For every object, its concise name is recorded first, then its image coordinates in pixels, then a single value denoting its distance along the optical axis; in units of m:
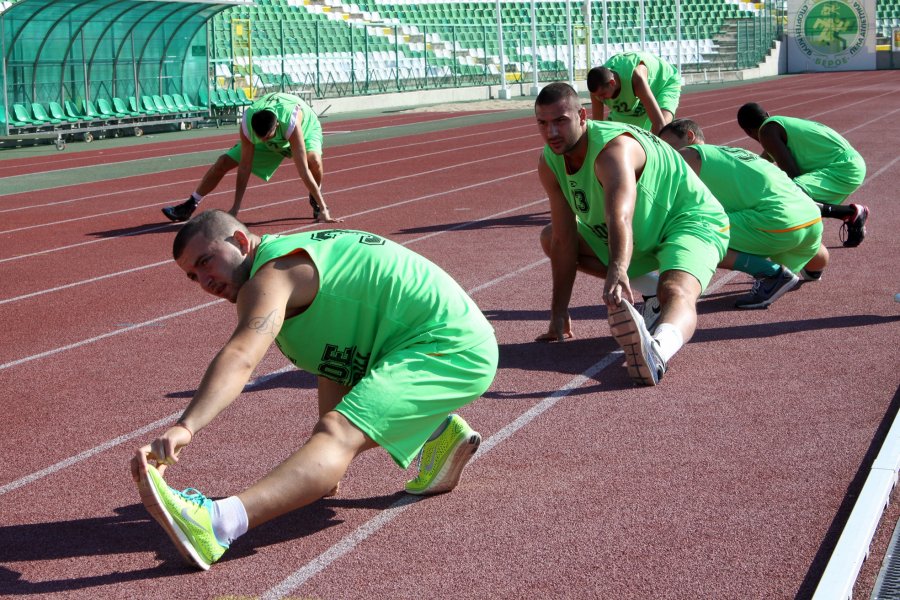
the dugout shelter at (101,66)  23.45
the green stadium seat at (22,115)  23.17
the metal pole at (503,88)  37.02
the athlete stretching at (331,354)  3.32
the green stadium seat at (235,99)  29.30
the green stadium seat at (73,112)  24.50
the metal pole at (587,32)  40.59
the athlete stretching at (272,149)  10.79
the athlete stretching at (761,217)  6.75
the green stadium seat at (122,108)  25.70
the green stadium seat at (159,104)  26.78
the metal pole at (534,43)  35.78
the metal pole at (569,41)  36.56
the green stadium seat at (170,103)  27.11
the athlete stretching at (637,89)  9.89
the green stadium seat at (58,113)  24.06
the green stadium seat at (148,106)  26.45
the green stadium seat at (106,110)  25.20
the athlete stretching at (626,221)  5.19
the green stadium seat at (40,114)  23.50
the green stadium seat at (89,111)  24.84
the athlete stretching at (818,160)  8.41
